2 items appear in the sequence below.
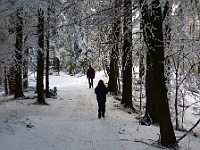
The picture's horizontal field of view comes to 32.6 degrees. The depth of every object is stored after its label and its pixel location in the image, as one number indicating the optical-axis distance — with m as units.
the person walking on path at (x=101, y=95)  14.59
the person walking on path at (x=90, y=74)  29.11
